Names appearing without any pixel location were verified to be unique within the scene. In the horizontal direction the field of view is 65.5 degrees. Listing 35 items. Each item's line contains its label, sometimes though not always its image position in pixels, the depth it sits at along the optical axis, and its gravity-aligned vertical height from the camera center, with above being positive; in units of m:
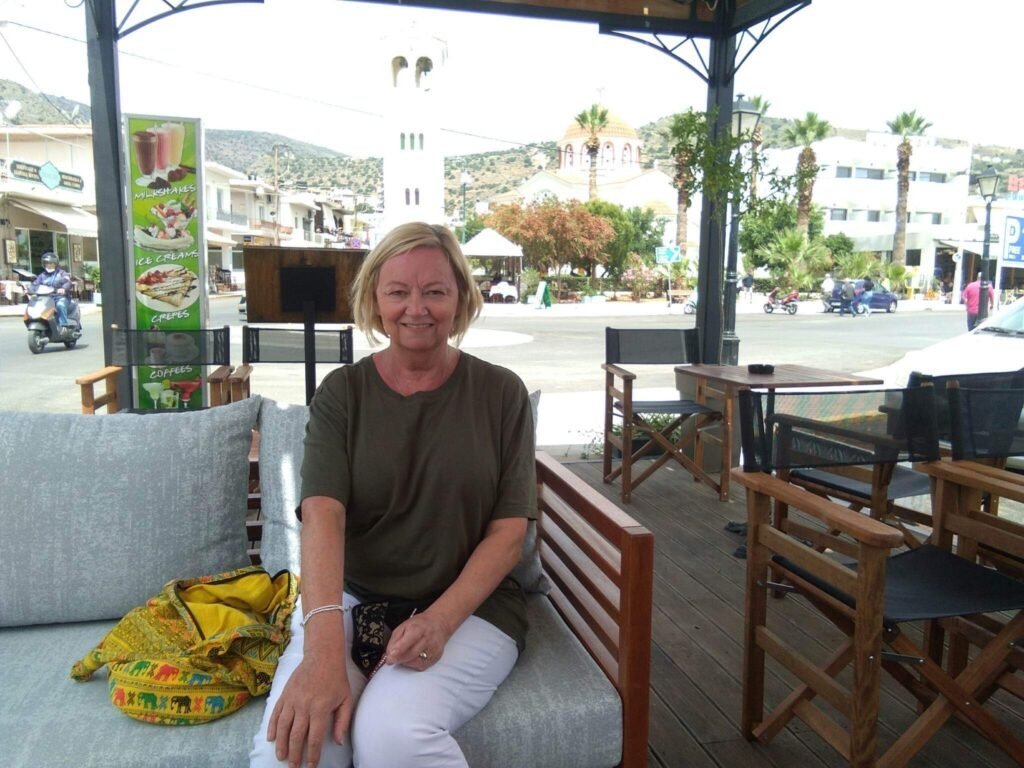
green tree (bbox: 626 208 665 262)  43.50 +3.93
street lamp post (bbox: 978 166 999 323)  11.99 +1.59
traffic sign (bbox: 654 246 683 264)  26.95 +1.55
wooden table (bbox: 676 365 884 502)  3.81 -0.39
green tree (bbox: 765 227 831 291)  31.42 +1.66
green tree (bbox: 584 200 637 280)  36.47 +3.07
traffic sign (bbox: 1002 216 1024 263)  9.91 +0.78
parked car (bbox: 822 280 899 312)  26.28 +0.00
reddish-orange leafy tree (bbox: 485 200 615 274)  33.34 +2.85
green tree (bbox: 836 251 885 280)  32.56 +1.42
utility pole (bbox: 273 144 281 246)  44.08 +5.04
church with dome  56.44 +8.89
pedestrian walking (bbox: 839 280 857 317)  25.59 +0.08
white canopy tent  26.86 +1.69
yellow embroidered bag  1.42 -0.67
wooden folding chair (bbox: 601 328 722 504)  4.36 -0.62
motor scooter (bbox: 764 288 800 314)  25.74 -0.12
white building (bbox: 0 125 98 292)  23.97 +2.99
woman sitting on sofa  1.33 -0.44
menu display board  4.06 +0.25
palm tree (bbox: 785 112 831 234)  33.97 +7.26
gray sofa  1.43 -0.63
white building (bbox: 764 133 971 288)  43.53 +6.23
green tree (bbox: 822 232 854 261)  37.78 +2.71
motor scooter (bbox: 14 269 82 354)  11.48 -0.35
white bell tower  38.54 +7.89
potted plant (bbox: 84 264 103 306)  26.84 +0.57
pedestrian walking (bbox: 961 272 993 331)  12.90 +0.01
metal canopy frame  3.82 +1.33
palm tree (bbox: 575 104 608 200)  40.53 +9.04
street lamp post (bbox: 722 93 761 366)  5.02 +0.23
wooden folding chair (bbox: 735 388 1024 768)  1.66 -0.66
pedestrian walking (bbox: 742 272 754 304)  32.25 +0.58
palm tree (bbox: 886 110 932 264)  33.06 +6.46
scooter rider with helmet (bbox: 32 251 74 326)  11.60 +0.19
